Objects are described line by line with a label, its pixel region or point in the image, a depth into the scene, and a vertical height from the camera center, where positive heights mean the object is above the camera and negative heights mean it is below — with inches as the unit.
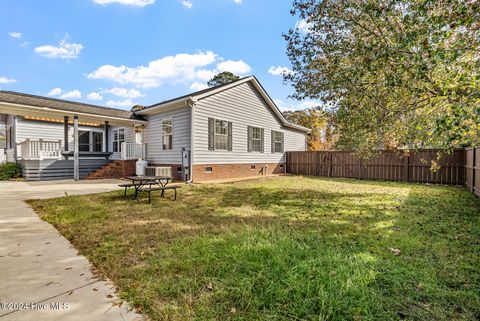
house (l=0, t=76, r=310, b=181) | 439.8 +52.9
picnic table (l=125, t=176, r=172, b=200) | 253.8 -24.4
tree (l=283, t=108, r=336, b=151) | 946.1 +108.9
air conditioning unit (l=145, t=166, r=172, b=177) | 457.1 -28.8
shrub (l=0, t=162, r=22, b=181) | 493.3 -31.5
